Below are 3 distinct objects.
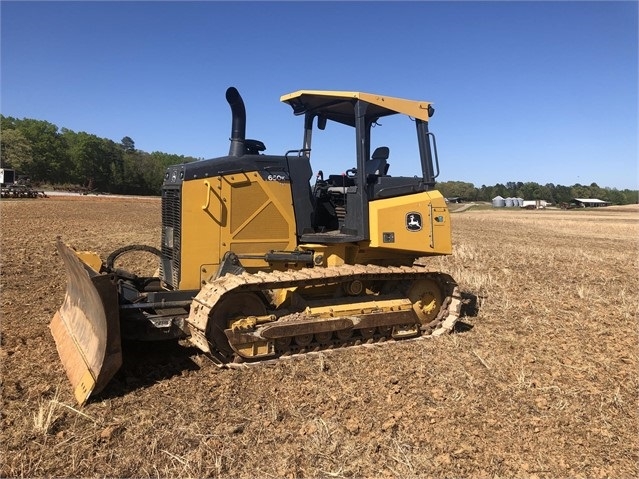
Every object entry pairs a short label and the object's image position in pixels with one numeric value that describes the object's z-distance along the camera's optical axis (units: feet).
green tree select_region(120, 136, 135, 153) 551.67
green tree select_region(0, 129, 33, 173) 233.74
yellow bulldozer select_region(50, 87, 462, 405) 18.75
